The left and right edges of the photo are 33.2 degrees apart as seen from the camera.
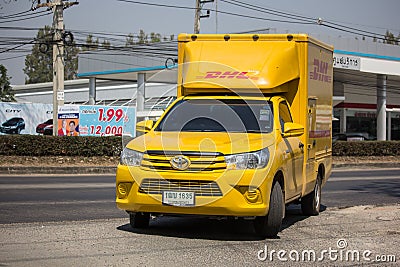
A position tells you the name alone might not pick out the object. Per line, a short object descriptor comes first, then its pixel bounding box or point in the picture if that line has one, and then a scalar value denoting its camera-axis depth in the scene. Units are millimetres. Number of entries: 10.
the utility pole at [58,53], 30594
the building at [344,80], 40062
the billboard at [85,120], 35188
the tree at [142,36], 123200
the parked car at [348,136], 44531
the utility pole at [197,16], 33938
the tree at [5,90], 60594
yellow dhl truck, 8320
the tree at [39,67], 118312
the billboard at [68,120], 35094
